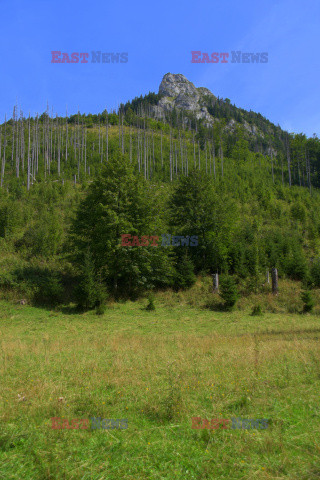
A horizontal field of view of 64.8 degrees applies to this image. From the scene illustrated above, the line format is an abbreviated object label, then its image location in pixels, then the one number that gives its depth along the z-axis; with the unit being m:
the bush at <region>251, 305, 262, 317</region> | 18.54
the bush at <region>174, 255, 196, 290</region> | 23.81
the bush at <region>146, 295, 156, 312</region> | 19.73
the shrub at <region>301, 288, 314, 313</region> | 18.98
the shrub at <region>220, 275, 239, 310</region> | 19.84
